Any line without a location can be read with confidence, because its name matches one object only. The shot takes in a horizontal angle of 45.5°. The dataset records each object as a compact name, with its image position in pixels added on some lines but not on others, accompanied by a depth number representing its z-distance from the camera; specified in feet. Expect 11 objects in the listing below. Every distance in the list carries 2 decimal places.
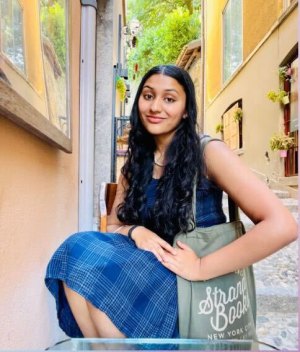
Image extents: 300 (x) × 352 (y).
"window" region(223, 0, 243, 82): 23.28
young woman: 2.64
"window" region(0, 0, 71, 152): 2.30
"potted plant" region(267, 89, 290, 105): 15.88
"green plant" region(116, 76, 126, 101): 12.83
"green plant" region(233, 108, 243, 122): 21.74
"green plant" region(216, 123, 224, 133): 26.78
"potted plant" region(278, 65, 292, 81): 16.11
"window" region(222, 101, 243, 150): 21.96
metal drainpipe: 7.00
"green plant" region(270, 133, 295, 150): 15.42
